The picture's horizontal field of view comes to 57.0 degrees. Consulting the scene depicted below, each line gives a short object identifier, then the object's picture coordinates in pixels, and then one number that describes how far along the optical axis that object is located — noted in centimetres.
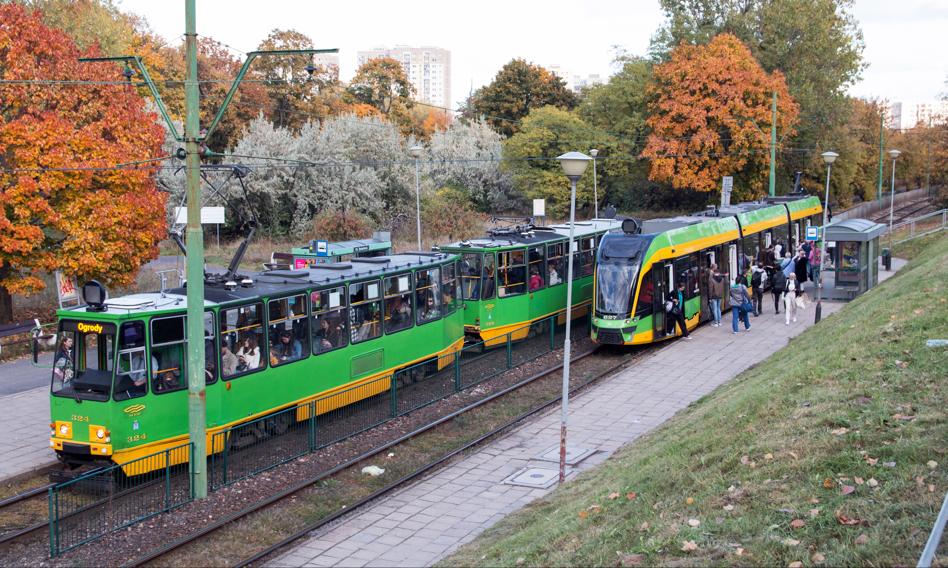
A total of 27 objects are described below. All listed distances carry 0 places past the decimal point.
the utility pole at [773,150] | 3953
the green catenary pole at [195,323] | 1273
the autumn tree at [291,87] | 6019
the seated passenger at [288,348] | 1537
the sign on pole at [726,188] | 3558
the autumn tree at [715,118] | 4609
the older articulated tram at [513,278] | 2288
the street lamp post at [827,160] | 2778
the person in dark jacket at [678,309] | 2367
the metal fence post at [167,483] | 1236
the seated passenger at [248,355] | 1453
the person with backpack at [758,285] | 2725
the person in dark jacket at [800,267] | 2958
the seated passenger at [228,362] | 1415
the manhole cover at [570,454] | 1474
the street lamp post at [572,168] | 1290
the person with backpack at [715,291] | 2552
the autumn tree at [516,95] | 6681
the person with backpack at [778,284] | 2725
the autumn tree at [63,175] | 2327
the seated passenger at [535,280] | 2436
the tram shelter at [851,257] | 2912
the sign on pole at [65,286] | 2344
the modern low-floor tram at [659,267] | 2242
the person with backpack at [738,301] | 2462
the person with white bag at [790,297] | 2564
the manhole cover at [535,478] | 1370
